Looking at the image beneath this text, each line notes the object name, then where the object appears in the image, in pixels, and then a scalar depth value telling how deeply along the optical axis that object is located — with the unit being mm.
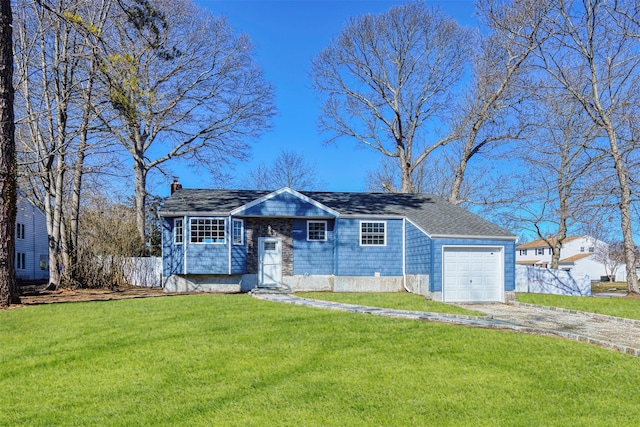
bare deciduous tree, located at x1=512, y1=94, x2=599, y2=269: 18998
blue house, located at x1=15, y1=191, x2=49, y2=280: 27062
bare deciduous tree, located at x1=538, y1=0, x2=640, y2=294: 18250
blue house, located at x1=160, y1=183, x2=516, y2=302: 16797
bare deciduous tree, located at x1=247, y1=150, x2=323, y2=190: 38347
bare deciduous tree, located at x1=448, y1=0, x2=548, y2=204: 19969
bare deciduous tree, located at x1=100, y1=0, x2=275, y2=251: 12211
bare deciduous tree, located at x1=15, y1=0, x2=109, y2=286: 15037
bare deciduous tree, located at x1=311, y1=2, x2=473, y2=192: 26281
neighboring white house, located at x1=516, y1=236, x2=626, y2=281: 54188
